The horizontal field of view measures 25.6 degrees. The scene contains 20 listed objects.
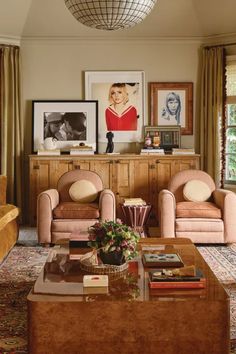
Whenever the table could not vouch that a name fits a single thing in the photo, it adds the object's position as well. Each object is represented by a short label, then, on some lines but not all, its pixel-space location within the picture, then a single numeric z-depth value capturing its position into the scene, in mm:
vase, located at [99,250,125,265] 3574
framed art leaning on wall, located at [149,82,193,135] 7766
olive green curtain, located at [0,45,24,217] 7508
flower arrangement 3527
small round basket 3545
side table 6402
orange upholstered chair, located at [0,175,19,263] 5283
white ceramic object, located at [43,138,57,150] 7441
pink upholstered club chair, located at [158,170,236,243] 5941
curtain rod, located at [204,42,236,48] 7480
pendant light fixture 3830
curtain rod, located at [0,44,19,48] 7547
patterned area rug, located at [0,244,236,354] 3314
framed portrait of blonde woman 7738
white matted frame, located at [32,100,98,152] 7691
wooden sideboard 7281
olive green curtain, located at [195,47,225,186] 7508
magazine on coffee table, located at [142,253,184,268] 3694
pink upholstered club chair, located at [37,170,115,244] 5910
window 7512
